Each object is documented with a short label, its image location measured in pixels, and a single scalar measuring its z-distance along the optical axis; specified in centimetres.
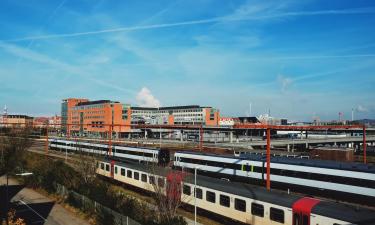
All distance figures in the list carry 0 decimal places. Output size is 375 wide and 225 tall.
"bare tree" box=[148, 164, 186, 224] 2239
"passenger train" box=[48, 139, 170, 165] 4978
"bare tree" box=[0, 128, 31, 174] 5047
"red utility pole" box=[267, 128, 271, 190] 2841
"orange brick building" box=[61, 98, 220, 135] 16350
